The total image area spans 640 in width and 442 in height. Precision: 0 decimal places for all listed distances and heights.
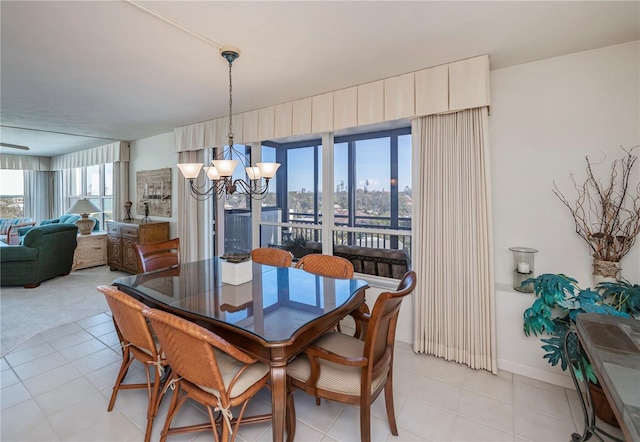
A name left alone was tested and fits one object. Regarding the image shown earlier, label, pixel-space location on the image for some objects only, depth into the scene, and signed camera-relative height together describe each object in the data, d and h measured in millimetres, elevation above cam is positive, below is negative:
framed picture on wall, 5238 +471
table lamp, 5656 +77
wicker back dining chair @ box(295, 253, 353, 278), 2463 -445
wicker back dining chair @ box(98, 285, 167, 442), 1571 -684
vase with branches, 2104 -5
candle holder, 2375 -441
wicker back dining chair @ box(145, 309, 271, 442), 1302 -799
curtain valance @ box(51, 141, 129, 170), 5809 +1373
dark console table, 940 -598
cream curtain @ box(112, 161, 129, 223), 5914 +655
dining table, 1406 -542
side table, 5664 -686
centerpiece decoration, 2182 -400
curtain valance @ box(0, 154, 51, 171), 7498 +1472
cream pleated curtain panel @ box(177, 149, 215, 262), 4637 -93
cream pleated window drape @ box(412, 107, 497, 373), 2416 -217
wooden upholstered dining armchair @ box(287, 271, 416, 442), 1459 -851
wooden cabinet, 4984 -372
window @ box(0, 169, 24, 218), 7711 +650
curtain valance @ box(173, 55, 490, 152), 2379 +1103
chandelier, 2049 +348
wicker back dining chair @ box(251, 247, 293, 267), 2873 -418
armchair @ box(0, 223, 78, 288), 4406 -614
